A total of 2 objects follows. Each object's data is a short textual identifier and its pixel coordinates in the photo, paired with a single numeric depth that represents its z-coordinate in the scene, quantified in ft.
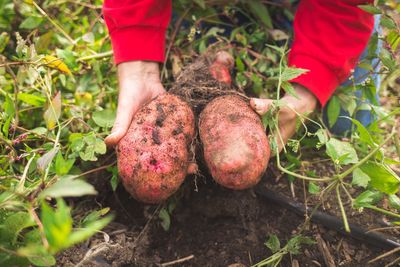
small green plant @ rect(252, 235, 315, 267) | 3.20
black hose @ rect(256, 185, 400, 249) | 3.46
